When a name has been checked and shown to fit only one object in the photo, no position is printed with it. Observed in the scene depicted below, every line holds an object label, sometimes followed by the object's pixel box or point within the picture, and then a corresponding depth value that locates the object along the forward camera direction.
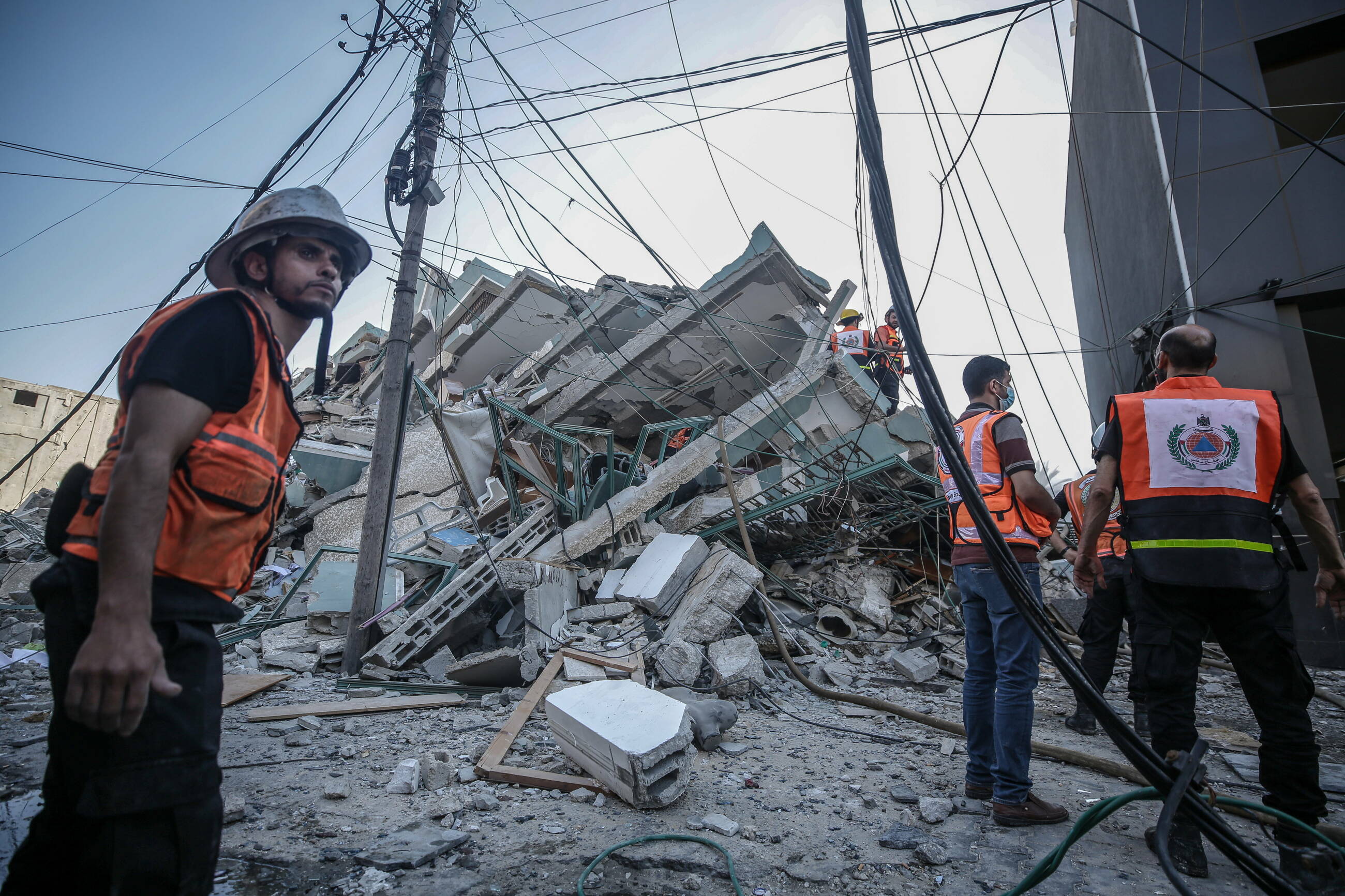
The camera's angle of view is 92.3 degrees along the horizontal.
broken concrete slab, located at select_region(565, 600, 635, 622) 5.70
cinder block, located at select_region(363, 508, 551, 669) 5.41
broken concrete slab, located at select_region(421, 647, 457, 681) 5.29
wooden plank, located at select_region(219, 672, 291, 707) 4.18
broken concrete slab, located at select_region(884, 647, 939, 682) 5.09
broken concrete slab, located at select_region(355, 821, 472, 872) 2.09
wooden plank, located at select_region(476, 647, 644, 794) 2.81
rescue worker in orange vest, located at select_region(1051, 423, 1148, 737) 3.57
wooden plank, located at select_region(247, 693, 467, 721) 3.91
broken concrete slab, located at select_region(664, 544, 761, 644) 5.18
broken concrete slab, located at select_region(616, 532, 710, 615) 5.61
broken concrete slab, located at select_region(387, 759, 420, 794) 2.77
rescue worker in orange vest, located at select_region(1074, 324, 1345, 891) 1.98
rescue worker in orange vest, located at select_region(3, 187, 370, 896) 0.98
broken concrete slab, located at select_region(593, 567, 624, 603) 5.96
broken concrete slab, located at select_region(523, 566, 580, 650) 5.27
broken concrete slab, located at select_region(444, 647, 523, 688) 4.70
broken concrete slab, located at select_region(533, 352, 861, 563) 6.58
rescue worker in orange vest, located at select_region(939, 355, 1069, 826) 2.39
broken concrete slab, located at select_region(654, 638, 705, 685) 4.57
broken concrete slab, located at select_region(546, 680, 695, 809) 2.54
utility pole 5.50
